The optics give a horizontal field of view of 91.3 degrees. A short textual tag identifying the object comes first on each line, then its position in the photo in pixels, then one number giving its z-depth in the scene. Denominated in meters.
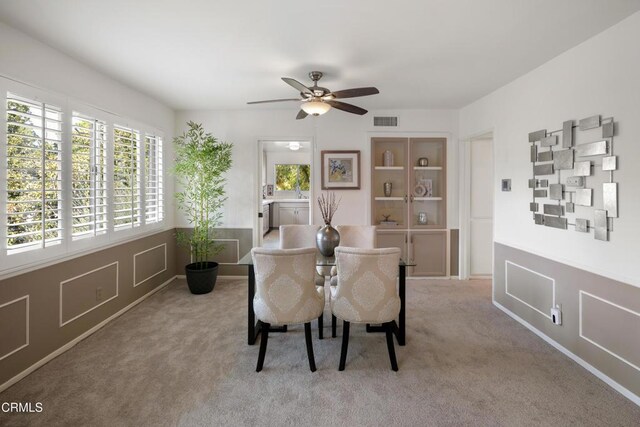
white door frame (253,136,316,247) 4.84
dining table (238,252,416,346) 2.79
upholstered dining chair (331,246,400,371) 2.29
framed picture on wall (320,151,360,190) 4.85
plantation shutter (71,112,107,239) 2.89
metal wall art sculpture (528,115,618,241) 2.33
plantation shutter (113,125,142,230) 3.47
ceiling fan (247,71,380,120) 2.81
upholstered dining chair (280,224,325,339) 3.60
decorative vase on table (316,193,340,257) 3.05
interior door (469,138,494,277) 4.80
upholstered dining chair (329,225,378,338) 3.53
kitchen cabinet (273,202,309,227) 9.29
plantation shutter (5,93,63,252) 2.31
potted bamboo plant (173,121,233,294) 4.20
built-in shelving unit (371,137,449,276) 4.88
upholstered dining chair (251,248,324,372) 2.26
